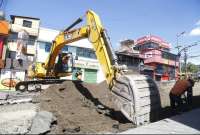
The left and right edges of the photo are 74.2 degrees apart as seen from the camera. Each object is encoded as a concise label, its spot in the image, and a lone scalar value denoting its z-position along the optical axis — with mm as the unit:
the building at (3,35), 14949
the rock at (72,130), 3520
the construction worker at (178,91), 4892
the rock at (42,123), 3333
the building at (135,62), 20973
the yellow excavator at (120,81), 3788
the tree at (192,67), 40948
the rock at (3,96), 6754
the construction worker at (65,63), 7854
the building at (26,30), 15785
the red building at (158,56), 24728
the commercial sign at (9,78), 14330
